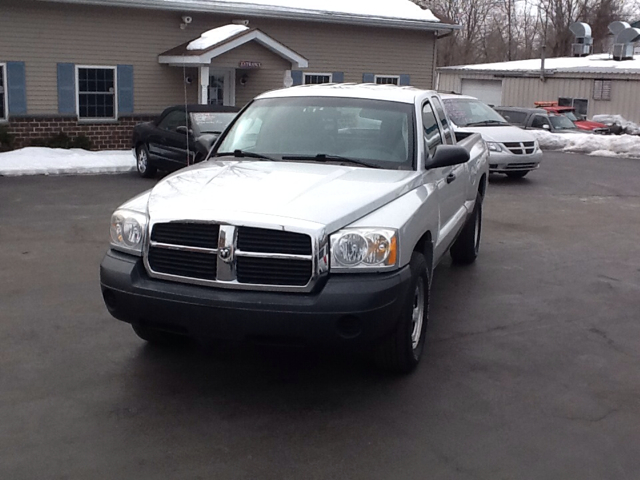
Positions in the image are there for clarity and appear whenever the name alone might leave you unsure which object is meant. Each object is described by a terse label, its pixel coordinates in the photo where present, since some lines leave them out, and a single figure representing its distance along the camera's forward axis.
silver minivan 15.45
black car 13.94
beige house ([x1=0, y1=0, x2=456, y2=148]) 18.50
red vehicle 25.88
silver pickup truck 4.27
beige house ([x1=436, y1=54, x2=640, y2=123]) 33.34
